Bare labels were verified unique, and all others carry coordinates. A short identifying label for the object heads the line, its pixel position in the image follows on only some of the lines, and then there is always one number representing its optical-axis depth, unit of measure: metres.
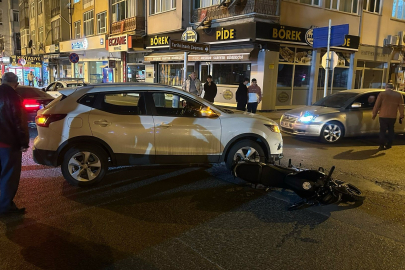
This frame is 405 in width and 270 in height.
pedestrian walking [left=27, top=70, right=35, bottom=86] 31.54
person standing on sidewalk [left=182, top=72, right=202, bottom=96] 12.89
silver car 9.95
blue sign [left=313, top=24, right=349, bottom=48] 12.39
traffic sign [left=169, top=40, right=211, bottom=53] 10.75
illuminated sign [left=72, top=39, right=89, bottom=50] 29.54
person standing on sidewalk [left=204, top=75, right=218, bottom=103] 13.59
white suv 5.61
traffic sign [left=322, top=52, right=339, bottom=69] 12.82
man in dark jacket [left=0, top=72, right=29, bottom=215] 4.39
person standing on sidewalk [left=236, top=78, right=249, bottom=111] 13.10
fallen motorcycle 4.74
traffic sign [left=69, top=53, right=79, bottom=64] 22.34
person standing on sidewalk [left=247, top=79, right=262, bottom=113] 12.99
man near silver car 9.12
